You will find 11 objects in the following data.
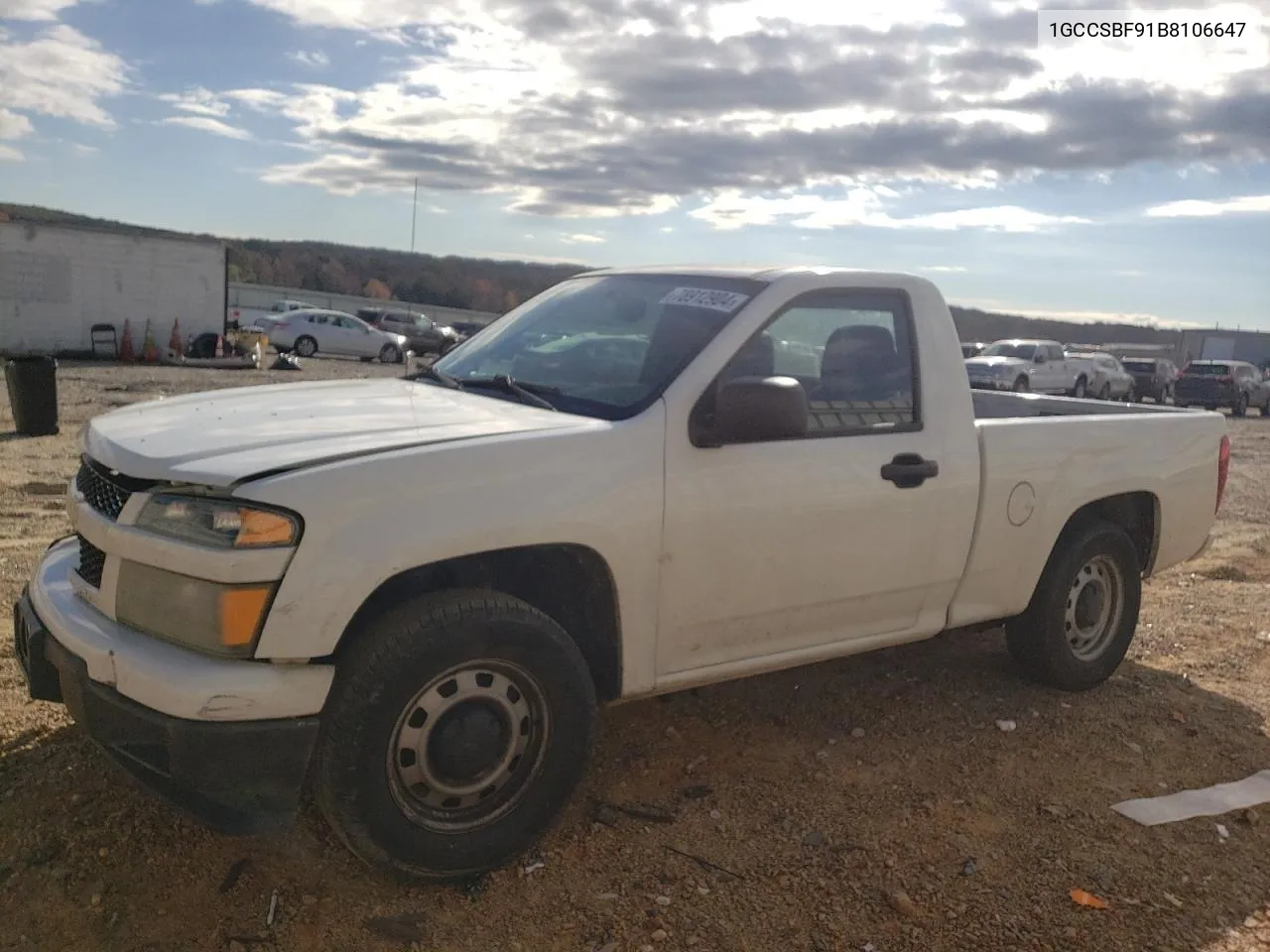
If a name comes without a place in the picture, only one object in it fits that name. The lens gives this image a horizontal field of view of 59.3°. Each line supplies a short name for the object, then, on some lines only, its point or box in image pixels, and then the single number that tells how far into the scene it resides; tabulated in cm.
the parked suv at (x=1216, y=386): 3125
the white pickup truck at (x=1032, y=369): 2839
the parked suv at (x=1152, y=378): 3644
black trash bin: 1198
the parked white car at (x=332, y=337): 3400
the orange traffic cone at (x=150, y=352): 2728
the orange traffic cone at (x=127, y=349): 2712
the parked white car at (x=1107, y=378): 3241
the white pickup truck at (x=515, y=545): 290
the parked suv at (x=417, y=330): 4116
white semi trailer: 2575
